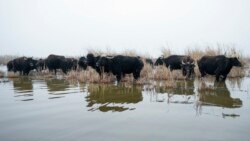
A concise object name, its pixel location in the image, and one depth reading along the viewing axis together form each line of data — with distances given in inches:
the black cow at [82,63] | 796.8
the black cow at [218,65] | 600.7
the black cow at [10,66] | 951.0
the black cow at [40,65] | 982.2
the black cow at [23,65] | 913.9
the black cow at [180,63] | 685.9
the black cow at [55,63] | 914.2
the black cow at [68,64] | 912.9
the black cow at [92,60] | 655.8
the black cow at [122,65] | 607.8
